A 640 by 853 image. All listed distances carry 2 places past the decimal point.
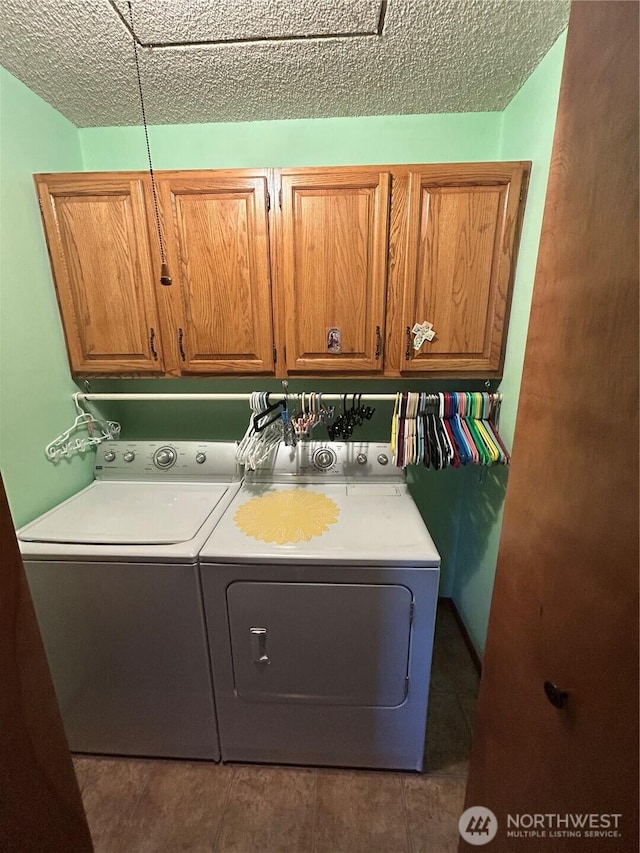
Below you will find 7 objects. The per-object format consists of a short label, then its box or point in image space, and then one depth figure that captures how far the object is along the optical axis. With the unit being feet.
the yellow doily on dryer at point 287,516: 4.27
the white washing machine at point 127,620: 4.00
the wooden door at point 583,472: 1.52
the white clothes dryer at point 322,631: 3.91
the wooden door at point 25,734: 1.90
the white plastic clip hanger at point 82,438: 5.17
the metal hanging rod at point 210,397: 5.17
